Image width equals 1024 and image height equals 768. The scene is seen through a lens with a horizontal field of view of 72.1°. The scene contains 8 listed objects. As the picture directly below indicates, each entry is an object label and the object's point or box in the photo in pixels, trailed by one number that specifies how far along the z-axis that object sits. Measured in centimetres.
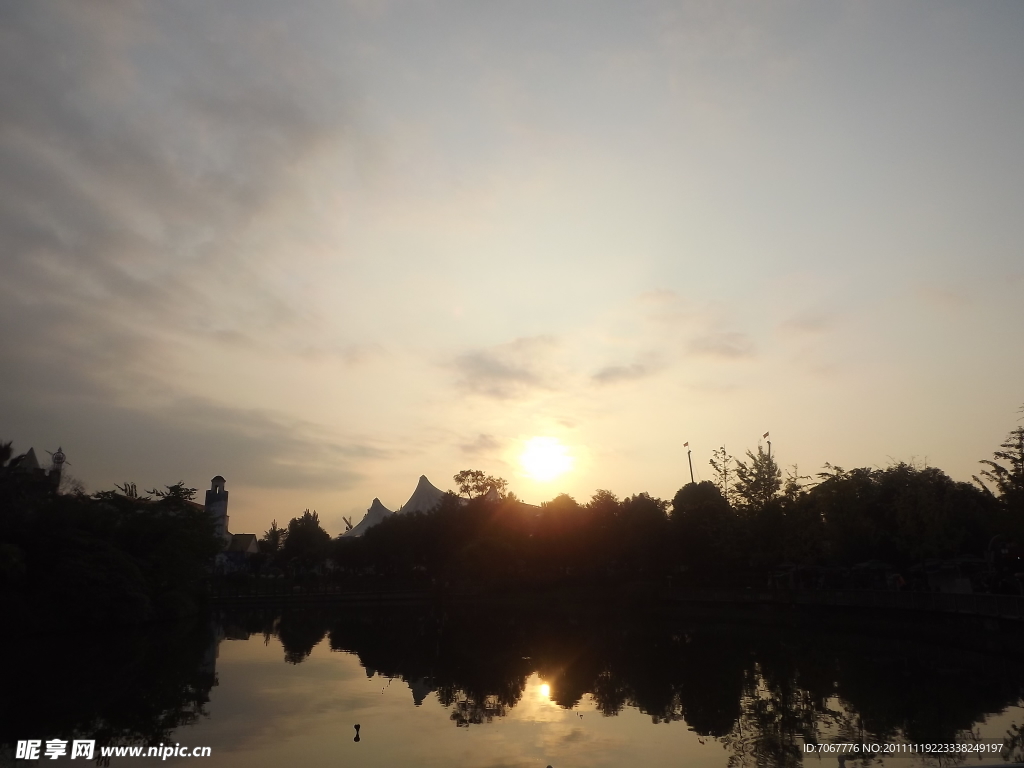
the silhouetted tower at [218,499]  11256
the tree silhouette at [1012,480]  2962
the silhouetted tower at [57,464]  4945
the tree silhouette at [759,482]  5097
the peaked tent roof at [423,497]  11081
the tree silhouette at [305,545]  9388
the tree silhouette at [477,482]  8007
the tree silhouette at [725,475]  5483
